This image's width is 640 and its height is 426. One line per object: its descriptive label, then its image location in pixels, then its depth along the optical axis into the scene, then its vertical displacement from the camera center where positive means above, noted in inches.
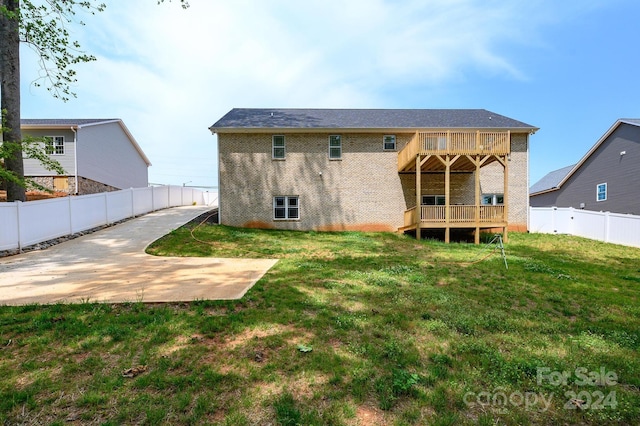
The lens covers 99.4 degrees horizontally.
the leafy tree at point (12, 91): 417.4 +188.3
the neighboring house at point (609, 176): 646.5 +75.3
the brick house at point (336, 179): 609.9 +60.5
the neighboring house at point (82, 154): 748.6 +161.2
